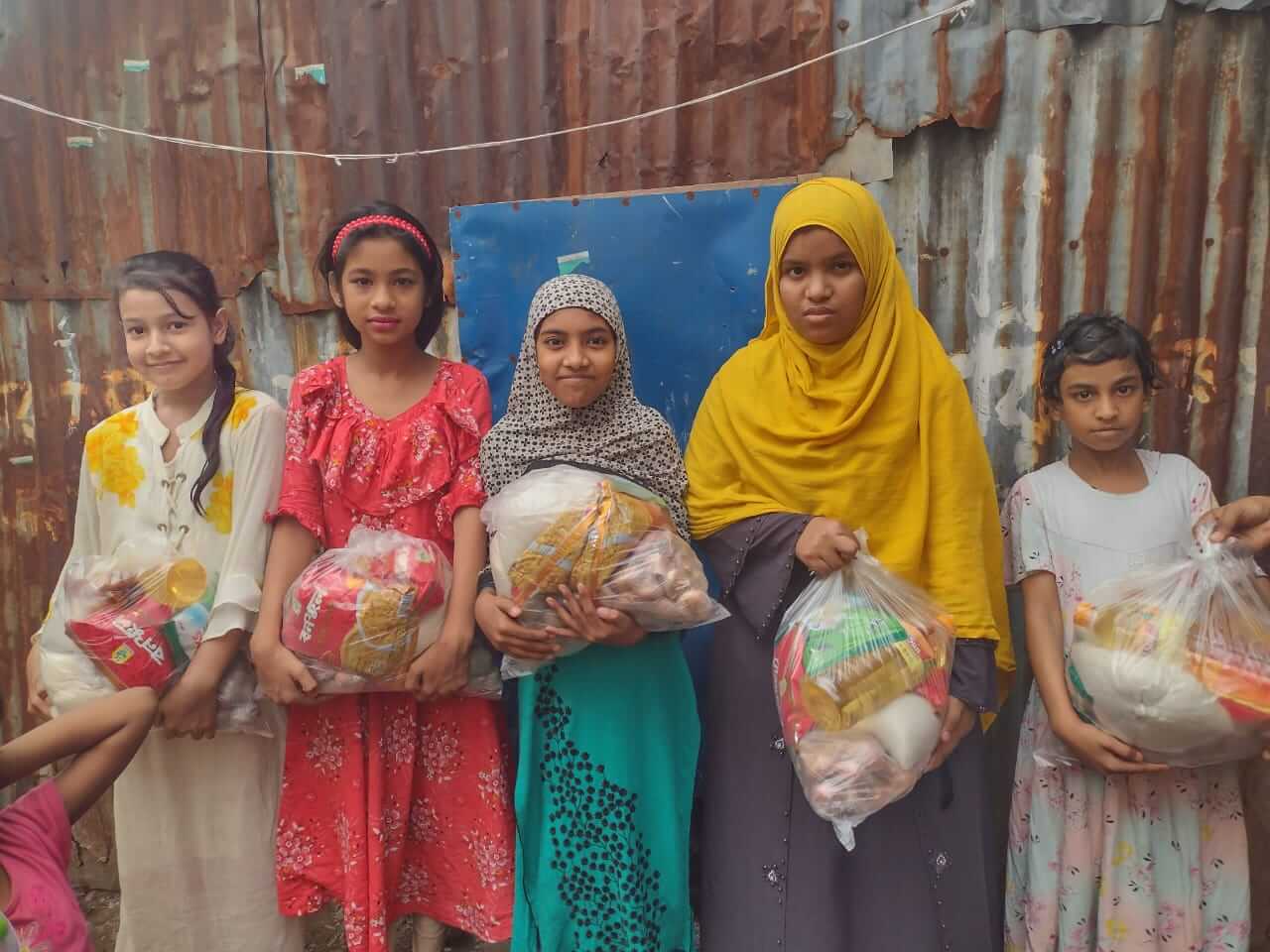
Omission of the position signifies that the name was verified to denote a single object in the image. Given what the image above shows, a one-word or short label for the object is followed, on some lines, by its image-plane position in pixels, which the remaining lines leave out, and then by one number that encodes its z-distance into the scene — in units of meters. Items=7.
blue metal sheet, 2.61
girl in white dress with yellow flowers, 2.17
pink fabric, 1.61
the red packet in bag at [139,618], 1.99
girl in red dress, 2.14
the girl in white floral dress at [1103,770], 2.01
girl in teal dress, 2.00
